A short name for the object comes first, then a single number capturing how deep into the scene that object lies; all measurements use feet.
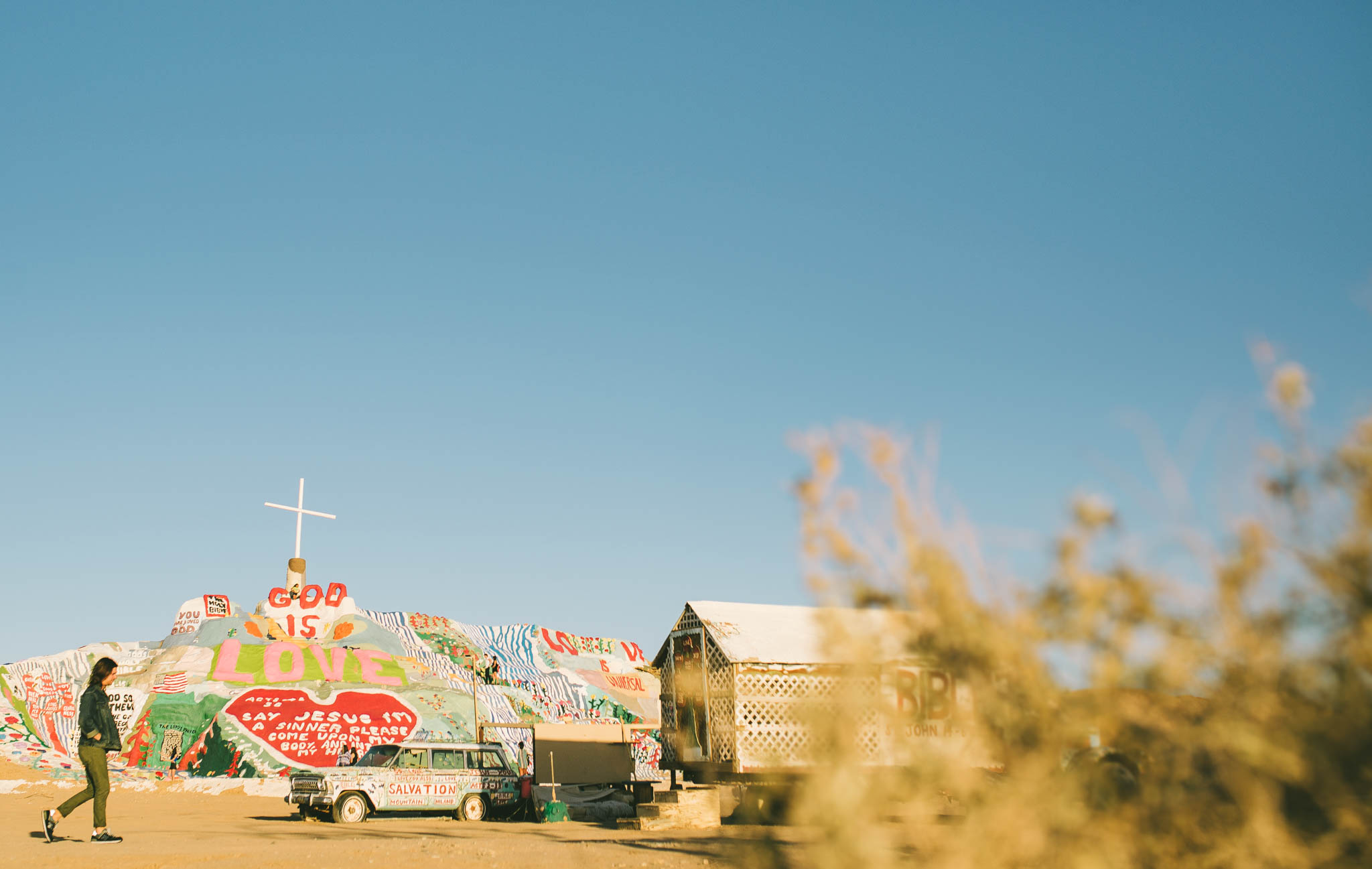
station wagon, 55.26
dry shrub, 9.94
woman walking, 35.50
